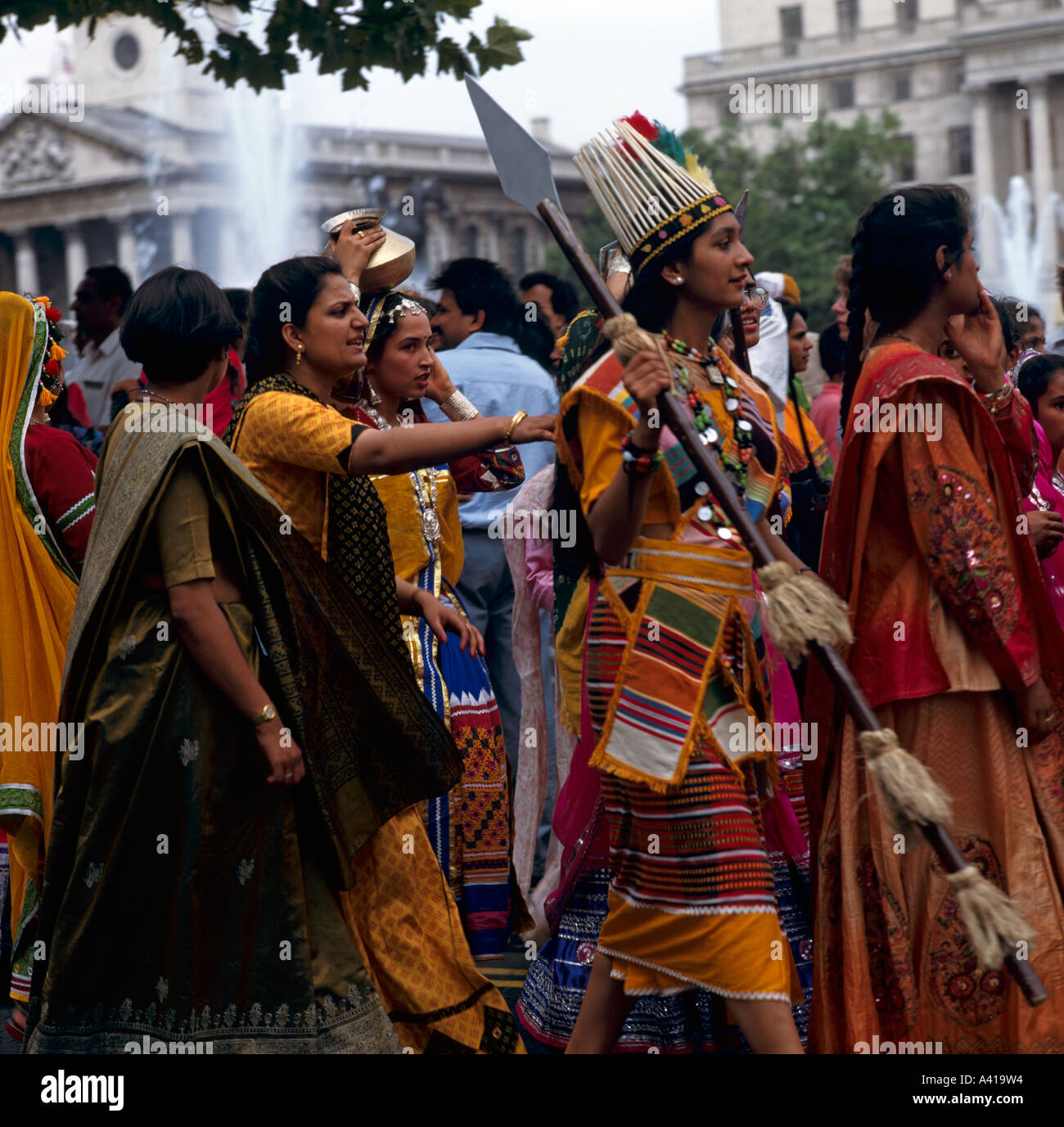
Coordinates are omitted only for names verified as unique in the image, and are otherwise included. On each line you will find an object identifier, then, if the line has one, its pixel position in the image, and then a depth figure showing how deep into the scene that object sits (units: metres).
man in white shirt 7.77
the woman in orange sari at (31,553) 4.61
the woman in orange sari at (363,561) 3.80
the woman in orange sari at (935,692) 3.49
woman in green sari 3.50
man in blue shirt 6.25
